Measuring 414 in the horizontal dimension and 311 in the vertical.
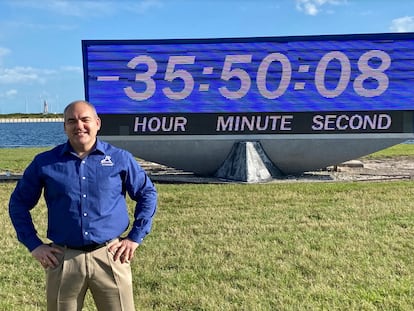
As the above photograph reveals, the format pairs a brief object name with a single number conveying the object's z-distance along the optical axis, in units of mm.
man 2750
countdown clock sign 12055
